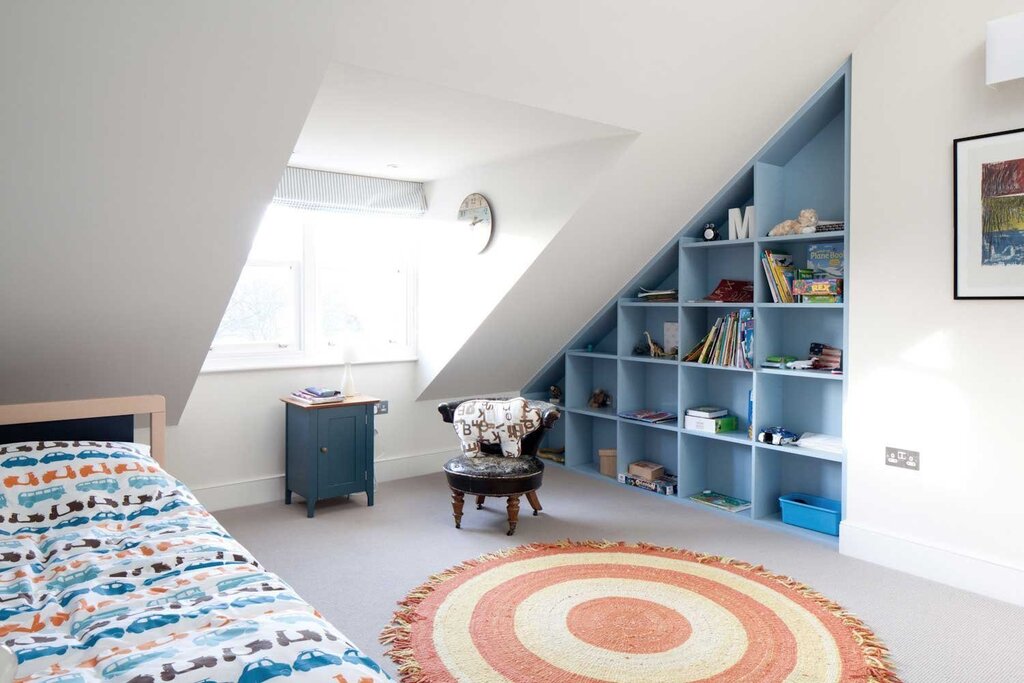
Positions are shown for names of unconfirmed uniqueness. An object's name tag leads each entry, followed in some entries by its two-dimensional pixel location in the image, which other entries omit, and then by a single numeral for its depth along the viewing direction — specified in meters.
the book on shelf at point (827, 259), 3.80
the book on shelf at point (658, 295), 4.62
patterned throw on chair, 4.02
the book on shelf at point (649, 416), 4.69
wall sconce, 2.83
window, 4.50
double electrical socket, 3.31
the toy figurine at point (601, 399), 5.27
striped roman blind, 4.45
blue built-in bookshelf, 3.98
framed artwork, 2.98
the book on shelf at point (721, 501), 4.25
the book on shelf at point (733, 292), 4.25
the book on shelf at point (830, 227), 3.69
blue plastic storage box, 3.77
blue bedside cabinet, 4.20
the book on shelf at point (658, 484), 4.58
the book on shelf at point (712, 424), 4.31
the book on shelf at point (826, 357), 3.79
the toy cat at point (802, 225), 3.79
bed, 1.47
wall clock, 4.46
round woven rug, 2.50
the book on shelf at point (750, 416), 4.08
